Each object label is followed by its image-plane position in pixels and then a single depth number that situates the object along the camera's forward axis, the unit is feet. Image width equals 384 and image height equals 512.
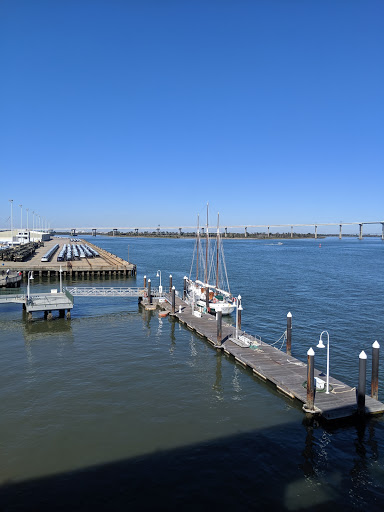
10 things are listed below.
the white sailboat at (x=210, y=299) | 125.80
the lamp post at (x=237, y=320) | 91.68
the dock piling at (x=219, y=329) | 88.33
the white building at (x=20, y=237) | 371.80
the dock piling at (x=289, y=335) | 81.35
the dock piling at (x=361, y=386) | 55.16
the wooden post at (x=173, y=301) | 118.23
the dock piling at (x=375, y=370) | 57.41
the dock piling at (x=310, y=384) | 57.31
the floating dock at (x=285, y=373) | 57.00
